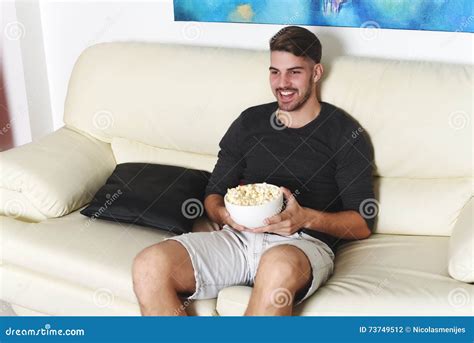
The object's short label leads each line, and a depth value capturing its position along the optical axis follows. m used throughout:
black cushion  2.33
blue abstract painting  2.39
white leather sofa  1.95
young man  1.91
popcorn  1.99
